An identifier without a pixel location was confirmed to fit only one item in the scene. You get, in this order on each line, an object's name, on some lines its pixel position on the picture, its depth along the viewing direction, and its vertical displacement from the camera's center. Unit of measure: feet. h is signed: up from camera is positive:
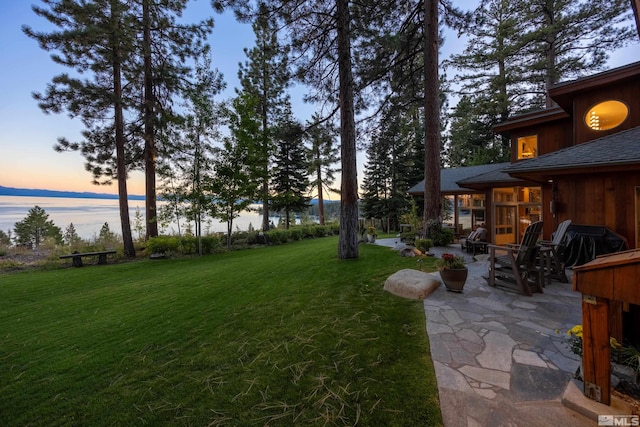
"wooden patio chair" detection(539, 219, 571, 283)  15.12 -3.40
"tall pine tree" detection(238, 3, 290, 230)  22.90 +16.53
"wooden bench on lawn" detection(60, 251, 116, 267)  27.77 -4.09
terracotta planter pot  13.17 -3.80
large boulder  13.04 -4.13
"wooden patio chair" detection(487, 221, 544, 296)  12.98 -3.43
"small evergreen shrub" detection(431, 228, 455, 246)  28.09 -3.48
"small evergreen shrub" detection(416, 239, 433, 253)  24.44 -3.65
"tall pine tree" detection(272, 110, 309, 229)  61.36 +8.34
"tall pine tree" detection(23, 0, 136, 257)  26.89 +16.86
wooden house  16.06 +2.90
